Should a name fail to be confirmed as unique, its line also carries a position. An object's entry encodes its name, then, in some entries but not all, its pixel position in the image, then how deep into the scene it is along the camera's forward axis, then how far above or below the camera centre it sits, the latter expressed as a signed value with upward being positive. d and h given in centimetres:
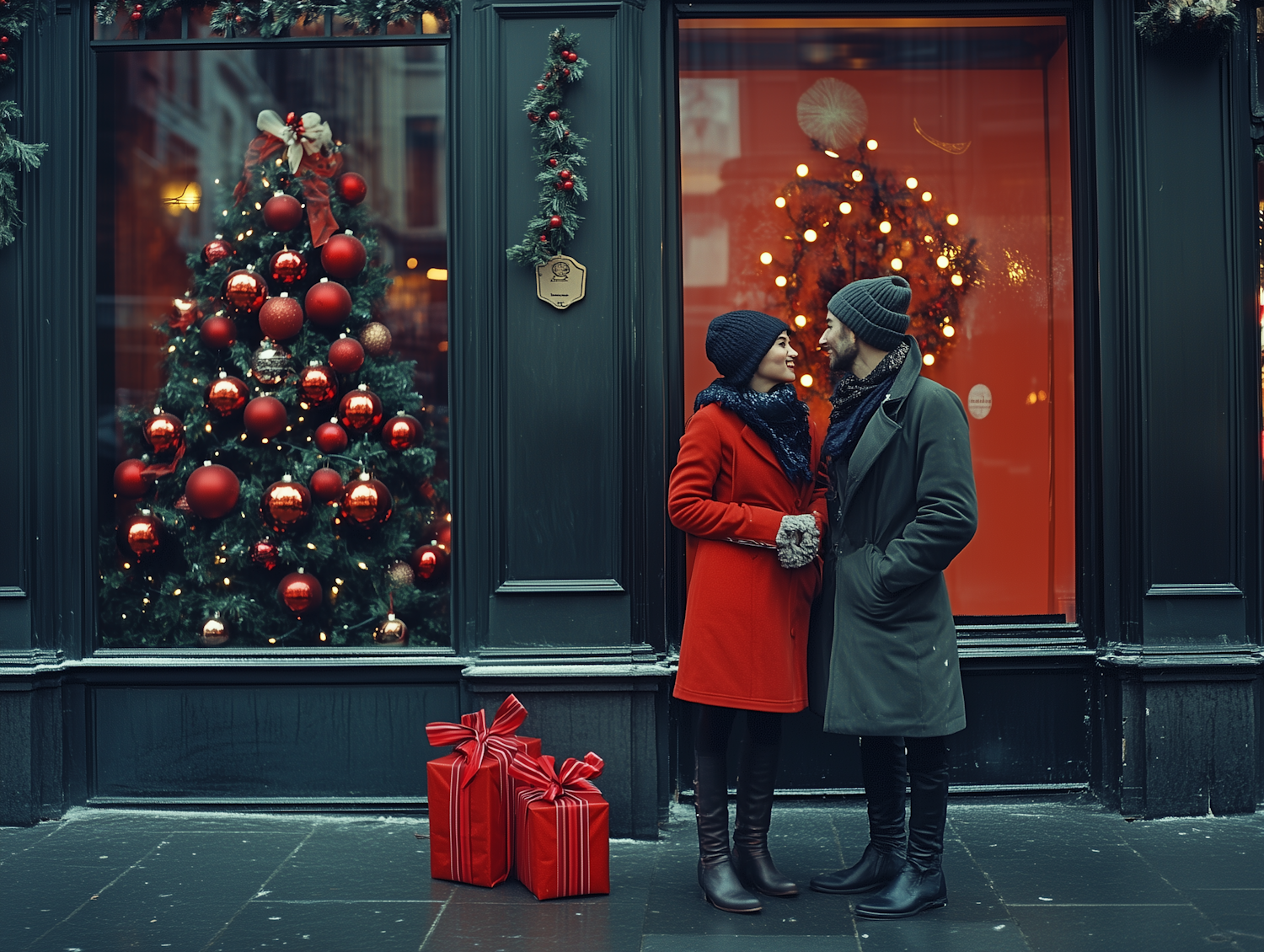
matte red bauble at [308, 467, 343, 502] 545 +0
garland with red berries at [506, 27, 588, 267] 504 +135
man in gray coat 392 -30
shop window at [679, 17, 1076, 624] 564 +127
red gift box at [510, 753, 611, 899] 420 -124
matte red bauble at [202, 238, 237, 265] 554 +108
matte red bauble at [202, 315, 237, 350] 552 +70
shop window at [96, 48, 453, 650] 546 +61
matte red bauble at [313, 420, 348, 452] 546 +21
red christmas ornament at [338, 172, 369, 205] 556 +137
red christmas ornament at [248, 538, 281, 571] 545 -32
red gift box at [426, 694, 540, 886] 433 -115
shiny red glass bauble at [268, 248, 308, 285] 551 +100
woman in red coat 410 -32
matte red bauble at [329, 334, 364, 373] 548 +59
